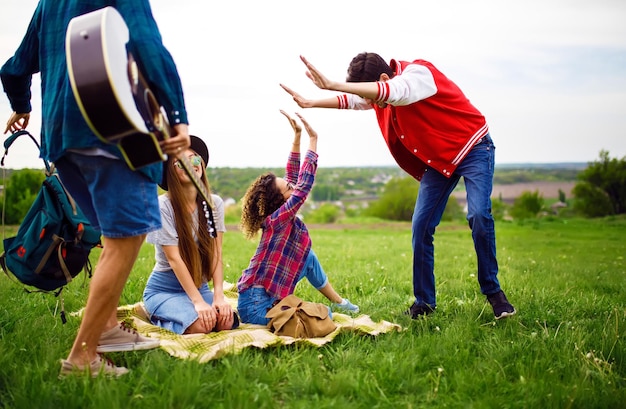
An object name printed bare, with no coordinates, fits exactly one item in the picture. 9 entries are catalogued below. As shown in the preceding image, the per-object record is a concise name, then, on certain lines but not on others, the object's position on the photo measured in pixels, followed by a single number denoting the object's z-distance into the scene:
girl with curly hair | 4.29
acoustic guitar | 2.37
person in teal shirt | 2.67
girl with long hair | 4.00
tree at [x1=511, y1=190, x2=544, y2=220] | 30.61
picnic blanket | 3.34
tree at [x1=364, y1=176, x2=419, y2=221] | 31.88
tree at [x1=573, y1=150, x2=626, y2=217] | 30.27
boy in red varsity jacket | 4.29
